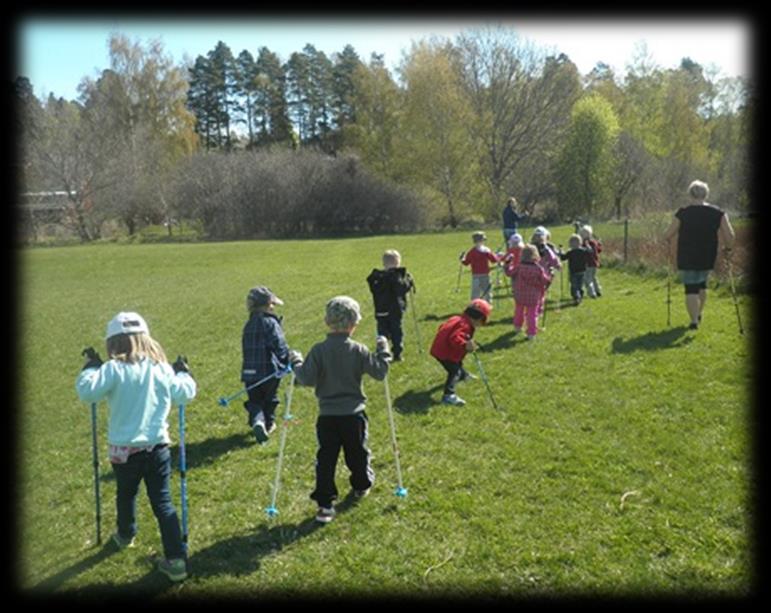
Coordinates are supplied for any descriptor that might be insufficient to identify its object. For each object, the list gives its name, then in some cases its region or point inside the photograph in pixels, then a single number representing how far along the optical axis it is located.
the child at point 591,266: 15.05
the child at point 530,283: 10.71
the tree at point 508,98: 46.75
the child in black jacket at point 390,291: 9.70
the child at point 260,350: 7.21
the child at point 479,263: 12.54
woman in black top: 9.99
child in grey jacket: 5.29
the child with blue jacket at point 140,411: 4.55
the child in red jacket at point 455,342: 7.93
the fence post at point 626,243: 19.70
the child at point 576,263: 14.19
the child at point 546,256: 13.01
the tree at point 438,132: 47.34
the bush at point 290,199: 48.16
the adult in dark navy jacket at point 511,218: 18.36
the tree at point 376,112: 52.19
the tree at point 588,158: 46.25
